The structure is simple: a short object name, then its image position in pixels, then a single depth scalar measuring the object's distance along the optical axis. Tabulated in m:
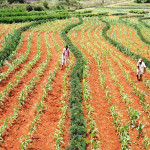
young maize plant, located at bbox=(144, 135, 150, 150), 7.31
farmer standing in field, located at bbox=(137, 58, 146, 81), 12.86
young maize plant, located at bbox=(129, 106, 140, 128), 8.62
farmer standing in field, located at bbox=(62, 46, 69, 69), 14.09
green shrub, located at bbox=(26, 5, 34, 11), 54.78
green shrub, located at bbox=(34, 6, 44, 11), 56.04
